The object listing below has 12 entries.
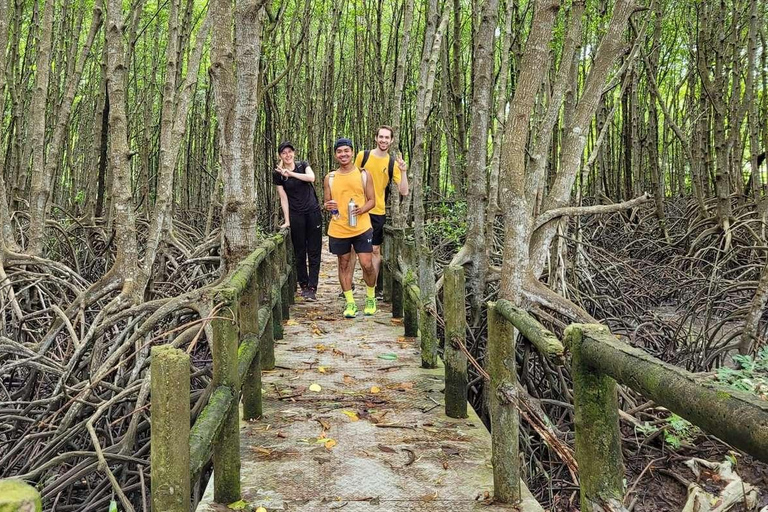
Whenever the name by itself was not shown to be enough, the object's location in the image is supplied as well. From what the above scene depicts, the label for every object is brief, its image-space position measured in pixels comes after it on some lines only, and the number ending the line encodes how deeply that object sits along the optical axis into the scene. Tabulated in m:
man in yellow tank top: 5.41
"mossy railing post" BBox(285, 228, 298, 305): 6.28
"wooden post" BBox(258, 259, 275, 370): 3.86
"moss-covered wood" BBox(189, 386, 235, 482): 1.80
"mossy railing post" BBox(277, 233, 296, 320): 5.36
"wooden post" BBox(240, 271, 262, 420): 3.03
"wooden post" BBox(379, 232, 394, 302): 6.15
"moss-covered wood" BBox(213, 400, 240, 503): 2.29
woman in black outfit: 5.96
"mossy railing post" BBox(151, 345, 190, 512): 1.64
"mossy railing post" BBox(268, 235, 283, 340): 4.51
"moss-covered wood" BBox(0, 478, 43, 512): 0.65
